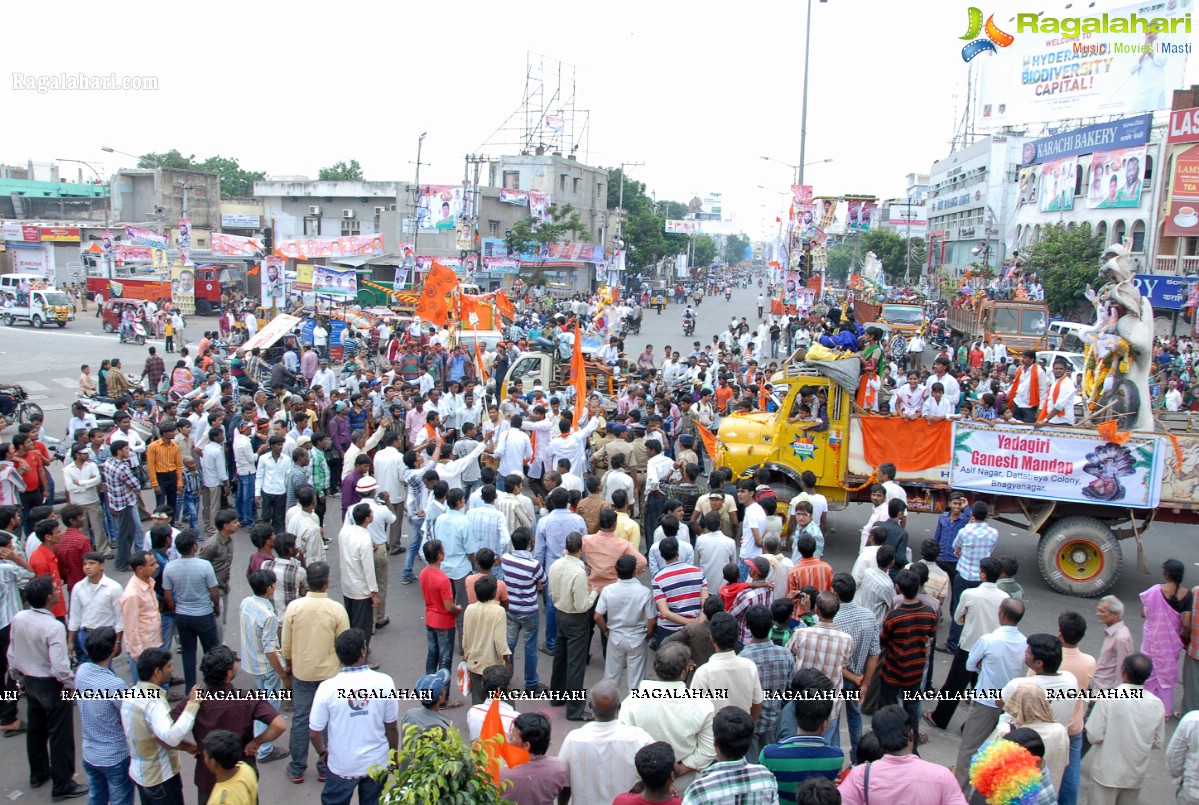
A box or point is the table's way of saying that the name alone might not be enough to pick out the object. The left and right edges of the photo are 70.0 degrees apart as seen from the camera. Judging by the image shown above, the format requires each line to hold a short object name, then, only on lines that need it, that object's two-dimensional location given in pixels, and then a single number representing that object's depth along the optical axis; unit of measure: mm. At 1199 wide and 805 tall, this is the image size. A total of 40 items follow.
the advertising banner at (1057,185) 40844
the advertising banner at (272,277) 30734
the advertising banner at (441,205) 44062
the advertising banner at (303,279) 31844
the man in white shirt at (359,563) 7293
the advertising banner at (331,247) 44344
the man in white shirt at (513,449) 10961
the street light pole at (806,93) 26141
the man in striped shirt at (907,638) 6184
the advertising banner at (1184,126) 31141
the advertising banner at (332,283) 31641
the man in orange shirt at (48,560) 6789
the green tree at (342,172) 89988
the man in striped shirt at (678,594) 6609
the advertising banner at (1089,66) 42781
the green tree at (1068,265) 34312
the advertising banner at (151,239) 43031
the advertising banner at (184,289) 40469
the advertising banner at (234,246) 46500
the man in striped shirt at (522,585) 6852
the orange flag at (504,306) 22911
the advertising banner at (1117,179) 34562
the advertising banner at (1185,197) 30781
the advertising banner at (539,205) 49856
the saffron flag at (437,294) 18031
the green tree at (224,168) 83625
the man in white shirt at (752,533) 8031
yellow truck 9602
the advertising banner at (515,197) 49000
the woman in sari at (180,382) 16016
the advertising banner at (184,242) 40156
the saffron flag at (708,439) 12469
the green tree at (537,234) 47250
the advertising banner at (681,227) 69312
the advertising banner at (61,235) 46594
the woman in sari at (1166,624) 6652
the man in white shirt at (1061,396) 10922
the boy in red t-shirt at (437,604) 6887
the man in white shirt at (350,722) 4992
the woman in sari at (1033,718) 4746
